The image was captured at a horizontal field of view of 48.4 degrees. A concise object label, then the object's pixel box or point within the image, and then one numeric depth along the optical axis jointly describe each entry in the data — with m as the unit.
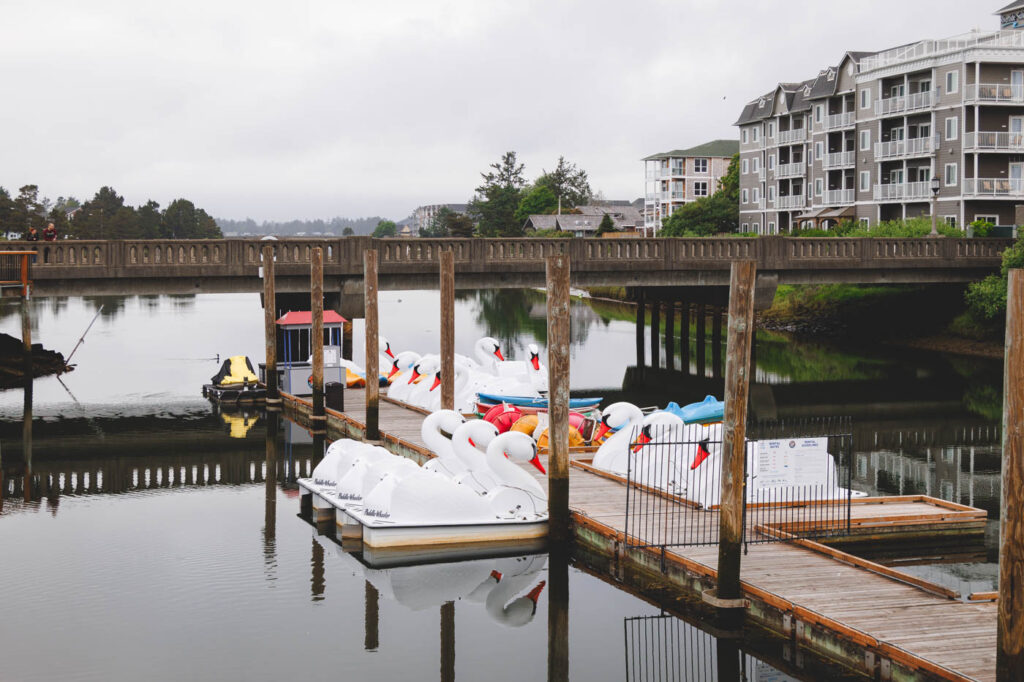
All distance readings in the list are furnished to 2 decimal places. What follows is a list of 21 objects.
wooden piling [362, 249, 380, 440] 28.54
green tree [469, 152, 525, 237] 161.38
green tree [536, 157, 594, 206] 173.62
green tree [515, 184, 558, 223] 158.75
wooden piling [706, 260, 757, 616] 15.38
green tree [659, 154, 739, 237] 97.12
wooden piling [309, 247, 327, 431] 33.06
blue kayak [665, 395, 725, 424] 30.55
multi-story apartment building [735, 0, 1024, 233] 61.94
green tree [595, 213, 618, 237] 115.82
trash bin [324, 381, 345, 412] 34.22
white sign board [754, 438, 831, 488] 18.53
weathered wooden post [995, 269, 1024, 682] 10.79
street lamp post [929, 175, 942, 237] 45.31
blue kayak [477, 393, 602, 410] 33.38
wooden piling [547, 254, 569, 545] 18.58
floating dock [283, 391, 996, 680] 13.12
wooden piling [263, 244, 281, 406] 36.66
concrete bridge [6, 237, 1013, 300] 38.59
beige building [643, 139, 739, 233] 123.06
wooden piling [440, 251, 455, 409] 28.34
